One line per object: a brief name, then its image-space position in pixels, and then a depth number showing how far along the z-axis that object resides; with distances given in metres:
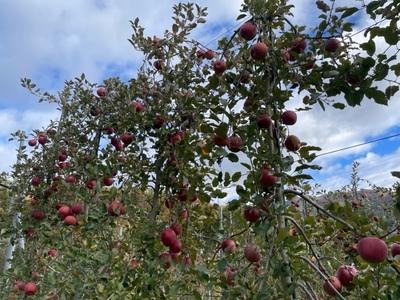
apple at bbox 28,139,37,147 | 3.03
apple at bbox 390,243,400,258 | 1.02
